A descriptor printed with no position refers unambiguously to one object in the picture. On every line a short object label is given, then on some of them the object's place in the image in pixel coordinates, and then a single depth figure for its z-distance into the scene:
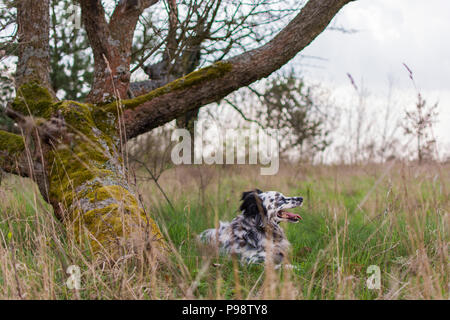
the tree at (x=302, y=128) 10.06
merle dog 4.03
